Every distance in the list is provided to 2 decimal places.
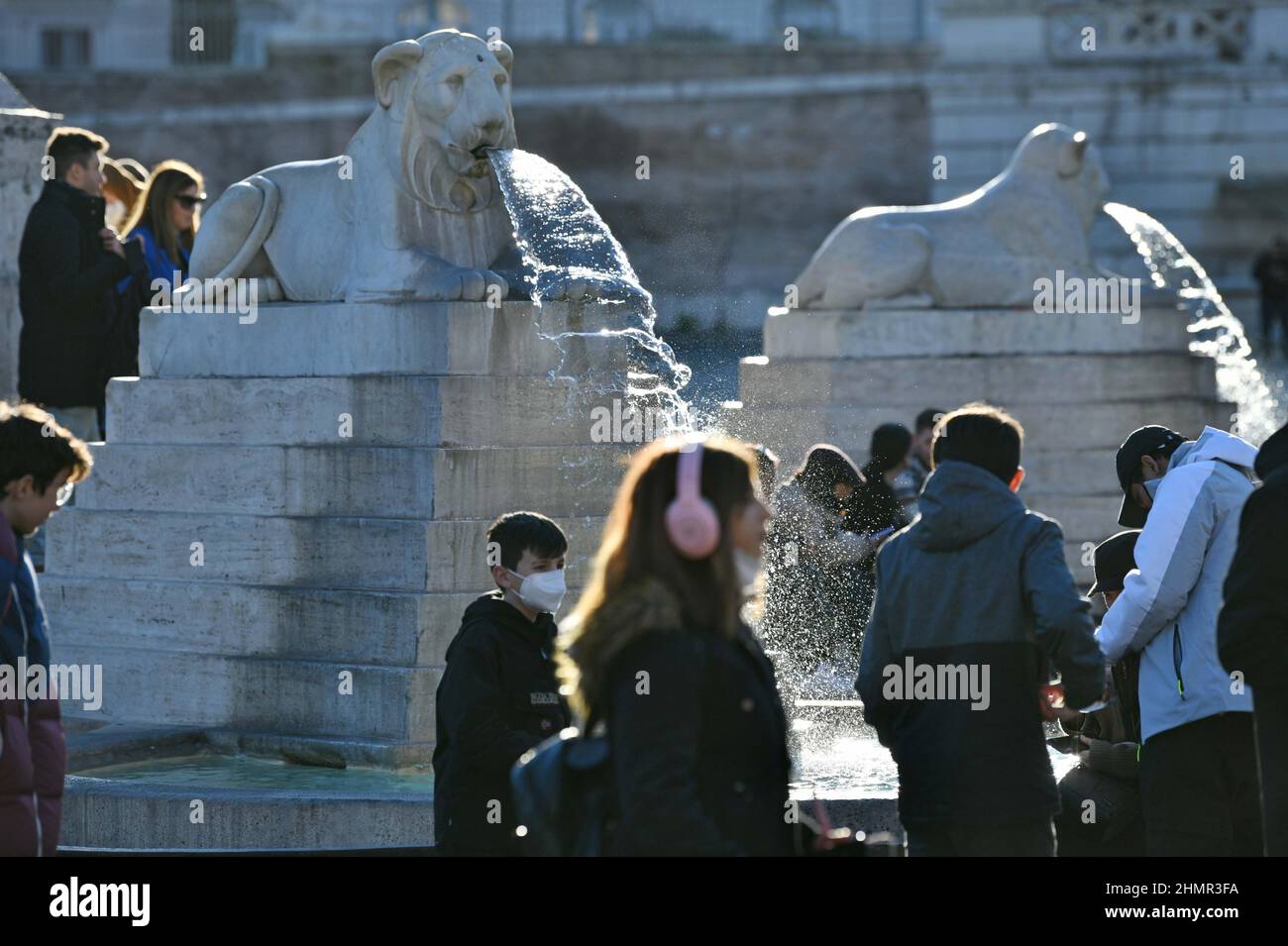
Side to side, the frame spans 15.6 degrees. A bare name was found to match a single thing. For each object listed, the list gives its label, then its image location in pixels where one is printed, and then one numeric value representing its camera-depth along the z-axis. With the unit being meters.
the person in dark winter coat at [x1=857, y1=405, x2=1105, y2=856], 11.42
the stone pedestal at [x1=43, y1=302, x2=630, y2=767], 17.37
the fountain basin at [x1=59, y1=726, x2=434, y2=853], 15.10
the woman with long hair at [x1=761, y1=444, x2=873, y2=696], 19.41
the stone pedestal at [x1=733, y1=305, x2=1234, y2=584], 30.03
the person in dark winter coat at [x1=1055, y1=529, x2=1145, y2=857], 13.98
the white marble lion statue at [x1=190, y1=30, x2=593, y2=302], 18.62
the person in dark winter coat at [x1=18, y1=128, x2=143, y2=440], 22.04
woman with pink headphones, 8.76
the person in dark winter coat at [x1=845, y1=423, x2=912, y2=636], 19.49
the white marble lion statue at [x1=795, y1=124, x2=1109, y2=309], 30.20
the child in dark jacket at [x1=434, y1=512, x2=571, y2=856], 12.55
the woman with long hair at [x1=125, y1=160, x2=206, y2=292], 22.62
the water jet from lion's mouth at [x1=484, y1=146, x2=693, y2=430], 18.87
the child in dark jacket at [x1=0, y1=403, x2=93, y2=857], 11.12
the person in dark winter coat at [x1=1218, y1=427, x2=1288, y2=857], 11.46
